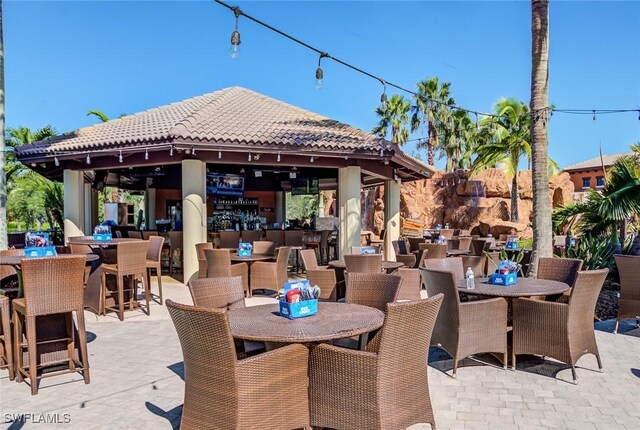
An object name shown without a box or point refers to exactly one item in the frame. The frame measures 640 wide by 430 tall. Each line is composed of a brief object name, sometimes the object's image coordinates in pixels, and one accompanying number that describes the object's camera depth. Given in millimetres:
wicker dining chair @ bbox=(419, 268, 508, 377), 3816
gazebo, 8562
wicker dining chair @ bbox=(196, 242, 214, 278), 8070
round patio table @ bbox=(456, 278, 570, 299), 3982
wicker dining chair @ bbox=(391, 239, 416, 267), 7592
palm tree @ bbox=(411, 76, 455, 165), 25031
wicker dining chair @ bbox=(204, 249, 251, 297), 7016
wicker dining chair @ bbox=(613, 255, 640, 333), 5012
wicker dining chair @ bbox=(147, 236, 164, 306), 6875
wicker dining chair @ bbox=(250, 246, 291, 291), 7230
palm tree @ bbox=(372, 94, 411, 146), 26109
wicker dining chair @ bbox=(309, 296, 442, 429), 2387
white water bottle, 4238
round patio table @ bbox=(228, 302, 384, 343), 2525
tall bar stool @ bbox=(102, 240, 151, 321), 5938
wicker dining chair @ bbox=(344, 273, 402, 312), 3553
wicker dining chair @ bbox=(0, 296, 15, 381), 3798
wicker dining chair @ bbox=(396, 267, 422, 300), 6516
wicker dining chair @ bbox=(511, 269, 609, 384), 3742
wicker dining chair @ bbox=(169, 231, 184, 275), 10117
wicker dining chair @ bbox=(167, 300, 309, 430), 2262
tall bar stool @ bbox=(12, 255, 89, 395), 3475
